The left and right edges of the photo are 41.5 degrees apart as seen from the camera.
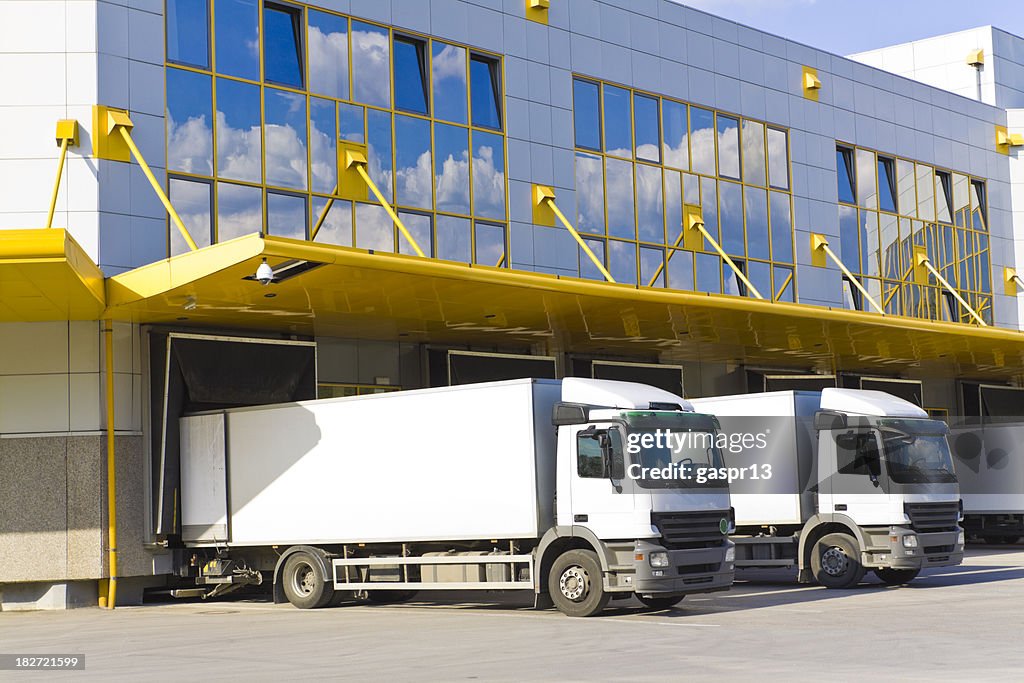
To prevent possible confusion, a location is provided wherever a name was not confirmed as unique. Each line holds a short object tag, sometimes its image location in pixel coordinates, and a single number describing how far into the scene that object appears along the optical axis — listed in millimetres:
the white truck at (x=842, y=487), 20531
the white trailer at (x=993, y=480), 30812
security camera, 17281
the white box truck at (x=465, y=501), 16875
